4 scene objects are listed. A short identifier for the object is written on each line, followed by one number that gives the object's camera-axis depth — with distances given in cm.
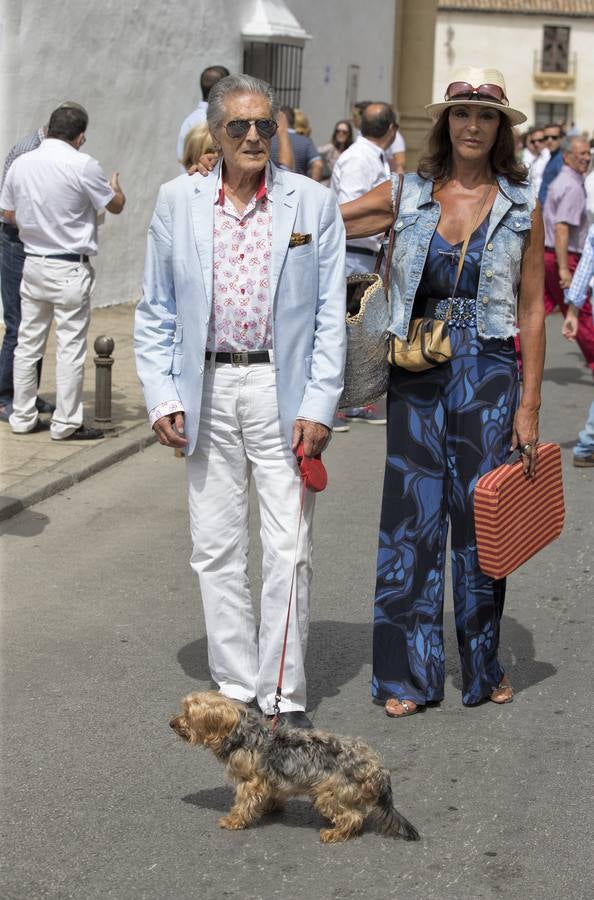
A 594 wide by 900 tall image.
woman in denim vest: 515
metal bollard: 1010
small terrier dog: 432
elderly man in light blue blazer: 484
